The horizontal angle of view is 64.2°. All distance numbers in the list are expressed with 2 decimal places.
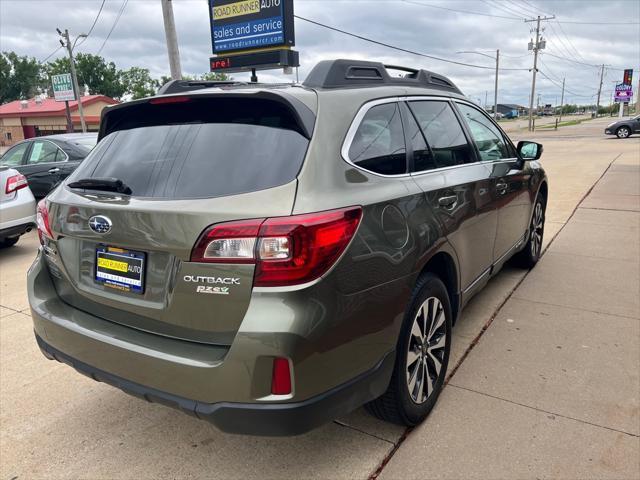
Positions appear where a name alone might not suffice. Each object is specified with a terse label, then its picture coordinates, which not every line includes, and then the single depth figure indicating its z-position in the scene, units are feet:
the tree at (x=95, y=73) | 215.51
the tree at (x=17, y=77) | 231.30
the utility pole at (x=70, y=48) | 109.81
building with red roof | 147.64
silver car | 20.65
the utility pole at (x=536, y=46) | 180.09
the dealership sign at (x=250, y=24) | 53.42
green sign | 116.45
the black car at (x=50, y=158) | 27.84
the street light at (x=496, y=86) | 196.24
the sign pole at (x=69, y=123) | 114.83
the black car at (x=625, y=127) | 92.38
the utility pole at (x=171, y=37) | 42.45
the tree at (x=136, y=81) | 232.73
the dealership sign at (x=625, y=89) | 190.19
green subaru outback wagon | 6.24
